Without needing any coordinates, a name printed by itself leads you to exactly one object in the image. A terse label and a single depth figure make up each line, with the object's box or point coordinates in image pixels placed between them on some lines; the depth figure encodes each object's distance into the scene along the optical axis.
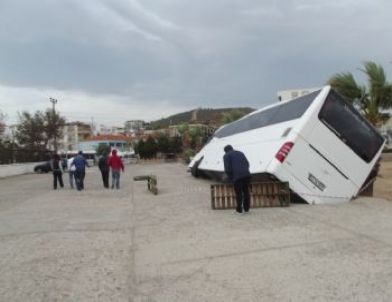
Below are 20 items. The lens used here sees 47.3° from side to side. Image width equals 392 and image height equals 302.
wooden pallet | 10.74
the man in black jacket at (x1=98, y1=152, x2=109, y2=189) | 19.44
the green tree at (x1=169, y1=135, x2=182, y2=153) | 84.39
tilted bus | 10.95
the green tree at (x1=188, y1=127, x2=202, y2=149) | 73.93
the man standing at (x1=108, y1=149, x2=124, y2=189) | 18.75
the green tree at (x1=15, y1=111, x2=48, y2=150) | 60.56
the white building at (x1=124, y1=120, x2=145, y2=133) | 191.52
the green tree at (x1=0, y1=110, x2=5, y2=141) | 42.01
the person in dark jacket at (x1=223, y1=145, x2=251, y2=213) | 9.95
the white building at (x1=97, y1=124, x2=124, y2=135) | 157.75
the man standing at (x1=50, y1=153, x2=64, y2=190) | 20.41
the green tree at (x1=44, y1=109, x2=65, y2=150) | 61.69
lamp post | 61.91
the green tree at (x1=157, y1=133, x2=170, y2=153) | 85.44
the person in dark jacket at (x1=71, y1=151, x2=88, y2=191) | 18.66
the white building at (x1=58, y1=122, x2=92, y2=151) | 150.50
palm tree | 26.59
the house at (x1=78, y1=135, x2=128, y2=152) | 114.03
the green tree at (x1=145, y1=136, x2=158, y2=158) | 85.56
